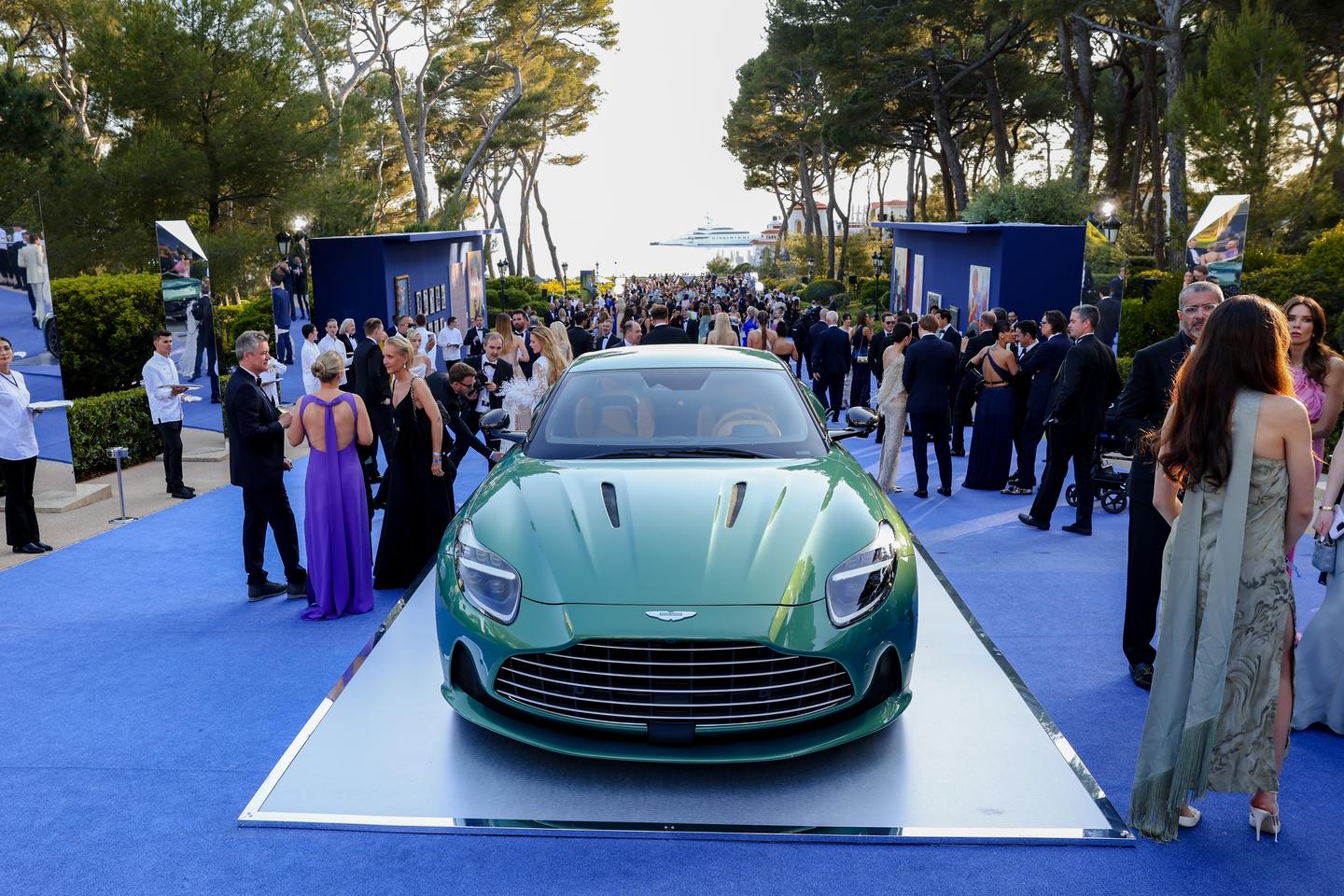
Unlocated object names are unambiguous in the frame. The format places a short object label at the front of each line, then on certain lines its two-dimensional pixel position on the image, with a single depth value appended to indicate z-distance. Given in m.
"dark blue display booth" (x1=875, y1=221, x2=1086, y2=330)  19.16
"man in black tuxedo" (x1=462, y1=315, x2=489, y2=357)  15.45
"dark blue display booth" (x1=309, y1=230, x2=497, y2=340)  21.23
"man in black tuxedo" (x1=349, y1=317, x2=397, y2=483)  9.68
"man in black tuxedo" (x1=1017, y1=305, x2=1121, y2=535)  8.18
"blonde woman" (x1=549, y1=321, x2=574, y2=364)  11.76
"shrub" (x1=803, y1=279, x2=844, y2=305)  44.81
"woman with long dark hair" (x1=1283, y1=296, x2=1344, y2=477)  5.23
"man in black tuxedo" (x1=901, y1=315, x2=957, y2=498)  9.93
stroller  8.38
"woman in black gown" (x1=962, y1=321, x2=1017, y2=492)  10.18
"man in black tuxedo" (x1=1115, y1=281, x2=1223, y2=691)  5.17
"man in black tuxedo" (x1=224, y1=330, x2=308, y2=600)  6.53
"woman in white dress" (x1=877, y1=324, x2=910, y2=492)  10.27
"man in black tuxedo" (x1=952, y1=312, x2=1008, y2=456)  11.34
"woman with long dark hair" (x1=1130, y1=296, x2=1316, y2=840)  3.45
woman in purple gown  6.24
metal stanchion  9.14
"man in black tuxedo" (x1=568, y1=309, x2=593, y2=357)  14.70
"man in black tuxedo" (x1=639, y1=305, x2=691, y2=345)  12.09
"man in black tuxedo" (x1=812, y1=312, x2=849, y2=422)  14.79
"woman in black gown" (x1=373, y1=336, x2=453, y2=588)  6.90
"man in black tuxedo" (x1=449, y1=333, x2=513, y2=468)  10.01
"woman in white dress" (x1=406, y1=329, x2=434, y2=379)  10.32
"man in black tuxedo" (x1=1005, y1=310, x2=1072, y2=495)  9.29
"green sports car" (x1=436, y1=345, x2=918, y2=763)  3.87
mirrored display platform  3.89
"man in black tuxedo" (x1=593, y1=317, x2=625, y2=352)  19.19
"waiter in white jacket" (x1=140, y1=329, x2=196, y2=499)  10.32
